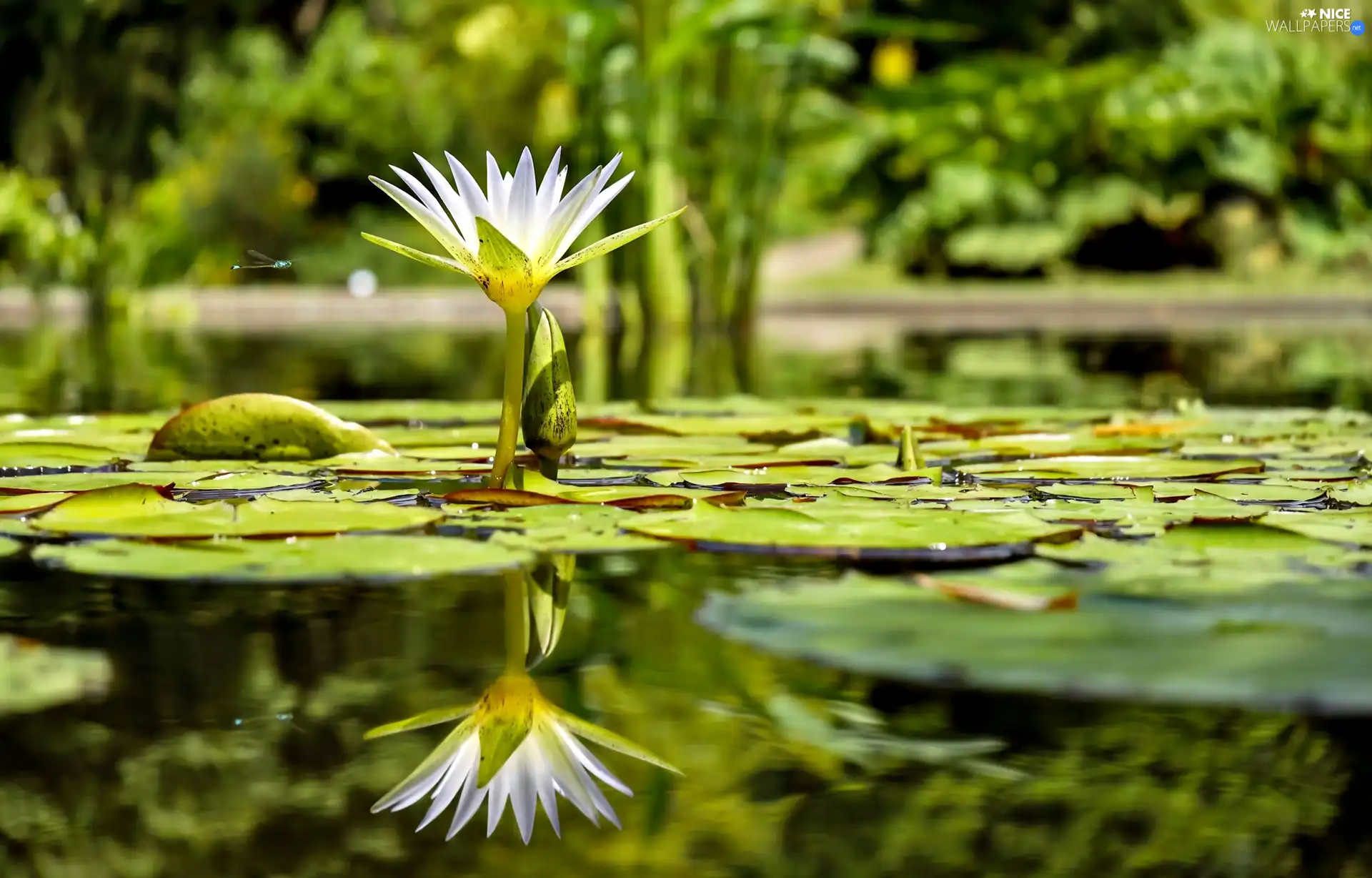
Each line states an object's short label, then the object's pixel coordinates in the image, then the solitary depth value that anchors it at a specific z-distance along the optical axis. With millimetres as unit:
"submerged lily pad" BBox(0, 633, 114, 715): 1179
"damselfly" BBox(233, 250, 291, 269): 2060
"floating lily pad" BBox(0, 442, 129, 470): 2504
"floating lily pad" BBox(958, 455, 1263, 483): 2342
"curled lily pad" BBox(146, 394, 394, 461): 2602
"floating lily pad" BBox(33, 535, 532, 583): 1594
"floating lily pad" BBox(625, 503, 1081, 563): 1754
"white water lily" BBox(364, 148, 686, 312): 1998
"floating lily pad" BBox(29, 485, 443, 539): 1812
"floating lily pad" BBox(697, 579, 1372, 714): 1181
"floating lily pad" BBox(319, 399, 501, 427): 3301
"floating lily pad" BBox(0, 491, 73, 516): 2023
